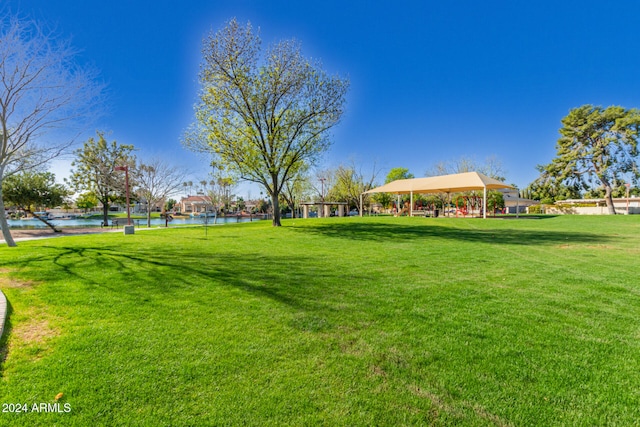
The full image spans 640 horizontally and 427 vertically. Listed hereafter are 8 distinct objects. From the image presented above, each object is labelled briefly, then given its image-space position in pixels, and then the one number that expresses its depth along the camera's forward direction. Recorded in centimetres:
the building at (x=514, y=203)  4762
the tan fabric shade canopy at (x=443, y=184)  2456
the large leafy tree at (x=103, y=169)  2775
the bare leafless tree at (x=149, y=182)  2792
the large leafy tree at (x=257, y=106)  1588
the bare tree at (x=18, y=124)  905
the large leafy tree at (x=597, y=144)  3048
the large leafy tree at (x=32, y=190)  2214
